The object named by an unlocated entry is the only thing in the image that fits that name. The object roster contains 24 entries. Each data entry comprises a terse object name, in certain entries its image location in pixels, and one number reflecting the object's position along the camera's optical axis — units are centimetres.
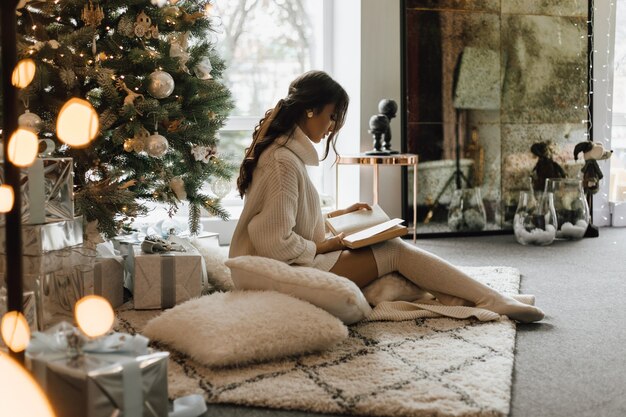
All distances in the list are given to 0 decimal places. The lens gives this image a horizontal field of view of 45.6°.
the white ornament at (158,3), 272
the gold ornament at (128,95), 258
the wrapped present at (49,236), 217
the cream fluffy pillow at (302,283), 210
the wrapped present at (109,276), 250
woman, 229
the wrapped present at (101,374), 131
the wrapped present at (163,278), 251
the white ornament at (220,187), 384
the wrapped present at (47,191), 206
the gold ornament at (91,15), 261
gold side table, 380
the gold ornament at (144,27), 266
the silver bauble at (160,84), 259
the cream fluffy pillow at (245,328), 182
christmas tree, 255
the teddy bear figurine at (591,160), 422
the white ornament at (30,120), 238
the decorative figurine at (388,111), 395
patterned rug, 160
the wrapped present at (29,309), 202
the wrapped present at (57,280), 218
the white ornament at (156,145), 259
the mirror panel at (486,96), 411
